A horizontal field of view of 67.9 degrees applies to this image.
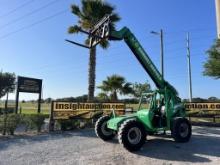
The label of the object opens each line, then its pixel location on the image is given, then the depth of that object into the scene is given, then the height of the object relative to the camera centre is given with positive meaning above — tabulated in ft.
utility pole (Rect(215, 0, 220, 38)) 52.01 +26.95
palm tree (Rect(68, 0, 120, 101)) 43.53 +22.57
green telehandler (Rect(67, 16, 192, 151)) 18.69 -2.13
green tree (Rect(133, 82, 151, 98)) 138.93 +10.84
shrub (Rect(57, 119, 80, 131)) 29.09 -4.71
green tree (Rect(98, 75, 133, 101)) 78.11 +5.92
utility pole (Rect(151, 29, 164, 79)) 52.67 +14.87
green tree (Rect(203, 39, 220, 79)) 49.82 +11.43
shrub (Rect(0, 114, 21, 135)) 25.13 -4.01
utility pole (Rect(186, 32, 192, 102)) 57.41 +7.93
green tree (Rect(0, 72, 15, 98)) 94.51 +8.68
